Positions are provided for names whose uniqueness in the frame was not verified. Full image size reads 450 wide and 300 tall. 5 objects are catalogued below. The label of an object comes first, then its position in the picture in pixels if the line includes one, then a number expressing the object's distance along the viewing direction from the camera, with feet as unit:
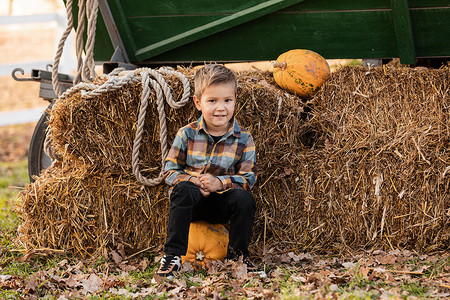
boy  11.14
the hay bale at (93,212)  12.91
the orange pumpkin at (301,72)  14.20
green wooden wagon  15.03
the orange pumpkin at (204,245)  11.77
